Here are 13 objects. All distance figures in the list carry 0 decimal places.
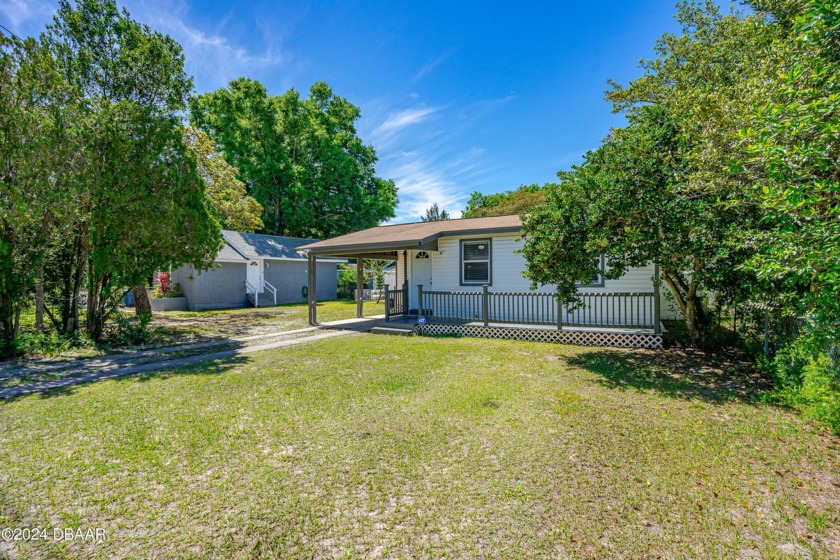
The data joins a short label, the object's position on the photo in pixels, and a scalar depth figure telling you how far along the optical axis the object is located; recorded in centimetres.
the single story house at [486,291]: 963
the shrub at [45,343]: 806
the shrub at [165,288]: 1831
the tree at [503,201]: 3450
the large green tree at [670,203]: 522
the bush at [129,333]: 975
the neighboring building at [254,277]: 1878
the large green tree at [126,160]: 862
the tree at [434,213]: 5100
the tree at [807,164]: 302
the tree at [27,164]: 733
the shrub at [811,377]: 402
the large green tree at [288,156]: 2889
